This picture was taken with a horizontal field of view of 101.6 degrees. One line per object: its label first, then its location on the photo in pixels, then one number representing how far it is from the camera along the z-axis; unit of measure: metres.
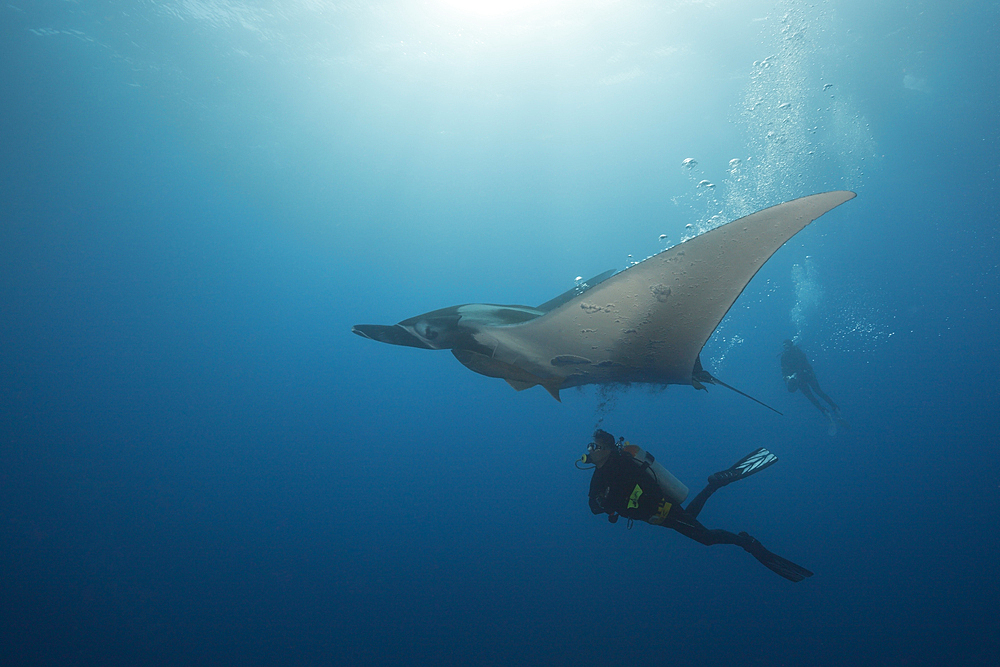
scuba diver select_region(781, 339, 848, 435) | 12.94
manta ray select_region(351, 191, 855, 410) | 2.23
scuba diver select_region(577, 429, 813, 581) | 3.52
